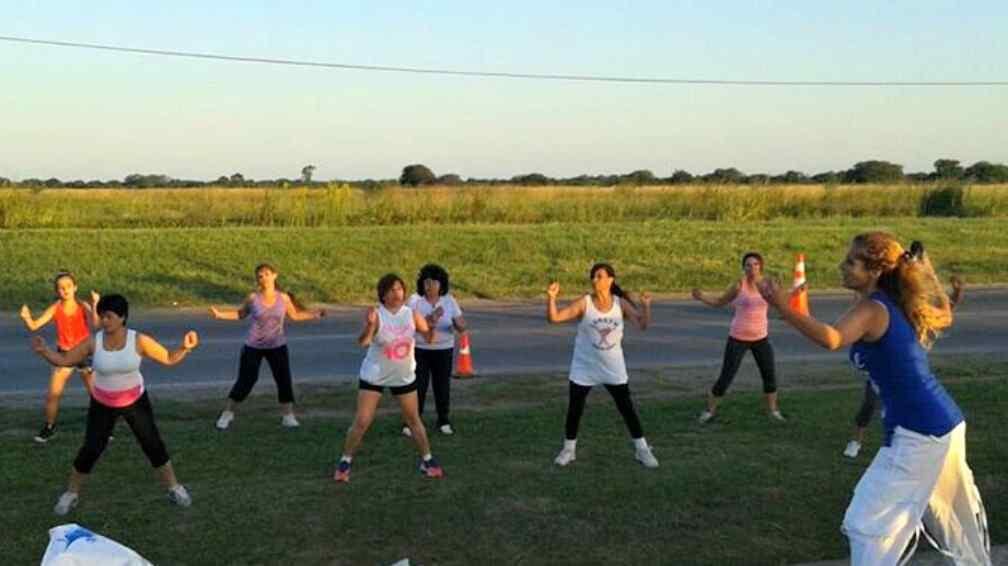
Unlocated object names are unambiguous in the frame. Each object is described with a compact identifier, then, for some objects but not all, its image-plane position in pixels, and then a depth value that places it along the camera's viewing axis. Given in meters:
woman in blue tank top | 4.98
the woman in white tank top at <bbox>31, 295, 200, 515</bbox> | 7.22
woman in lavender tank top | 9.80
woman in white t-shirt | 9.90
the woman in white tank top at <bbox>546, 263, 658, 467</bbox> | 8.45
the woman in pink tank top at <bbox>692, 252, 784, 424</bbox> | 10.07
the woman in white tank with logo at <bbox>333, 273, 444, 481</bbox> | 8.06
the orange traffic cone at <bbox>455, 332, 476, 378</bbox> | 12.54
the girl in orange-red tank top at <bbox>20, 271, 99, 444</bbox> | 9.38
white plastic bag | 4.16
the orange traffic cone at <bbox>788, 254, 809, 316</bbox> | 13.08
